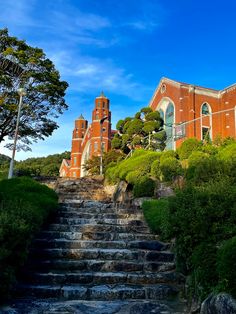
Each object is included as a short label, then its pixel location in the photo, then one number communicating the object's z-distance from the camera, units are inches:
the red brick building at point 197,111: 960.1
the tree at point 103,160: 922.4
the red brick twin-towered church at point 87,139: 1638.9
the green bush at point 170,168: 431.1
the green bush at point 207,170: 320.8
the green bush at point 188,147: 526.2
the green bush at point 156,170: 462.4
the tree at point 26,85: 668.8
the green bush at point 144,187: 421.3
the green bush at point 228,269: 132.3
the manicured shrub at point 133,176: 461.3
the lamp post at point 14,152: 531.0
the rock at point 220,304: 125.1
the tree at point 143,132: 809.9
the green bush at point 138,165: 489.9
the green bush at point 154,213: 283.4
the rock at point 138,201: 402.7
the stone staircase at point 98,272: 171.0
